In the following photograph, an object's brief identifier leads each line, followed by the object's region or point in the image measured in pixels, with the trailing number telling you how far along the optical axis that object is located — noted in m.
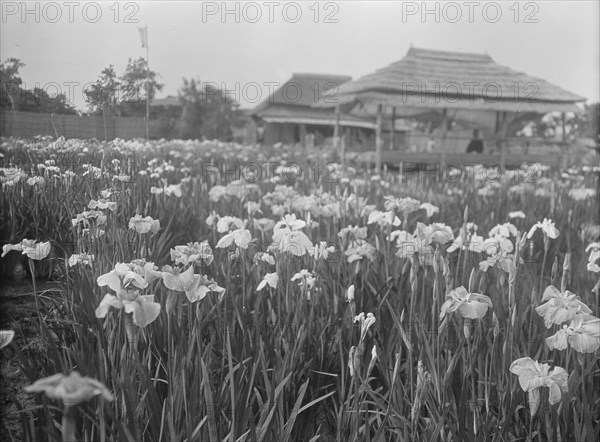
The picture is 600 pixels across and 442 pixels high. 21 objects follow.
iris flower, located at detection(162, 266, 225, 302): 1.58
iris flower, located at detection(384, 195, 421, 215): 2.84
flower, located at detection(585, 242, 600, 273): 2.29
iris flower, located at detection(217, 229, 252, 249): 2.14
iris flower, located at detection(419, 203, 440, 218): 3.30
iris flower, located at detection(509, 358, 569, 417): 1.58
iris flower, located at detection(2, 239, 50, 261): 1.61
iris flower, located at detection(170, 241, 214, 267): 1.92
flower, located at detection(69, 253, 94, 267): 1.67
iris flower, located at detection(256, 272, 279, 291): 2.03
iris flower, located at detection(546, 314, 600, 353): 1.68
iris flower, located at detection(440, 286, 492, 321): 1.71
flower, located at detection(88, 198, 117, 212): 1.74
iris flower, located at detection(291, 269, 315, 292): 2.20
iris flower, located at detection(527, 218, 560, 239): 2.47
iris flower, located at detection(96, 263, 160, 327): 1.25
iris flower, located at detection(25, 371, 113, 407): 0.84
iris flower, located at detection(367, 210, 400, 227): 2.71
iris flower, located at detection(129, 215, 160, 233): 1.80
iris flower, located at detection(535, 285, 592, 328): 1.77
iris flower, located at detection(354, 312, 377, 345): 1.65
